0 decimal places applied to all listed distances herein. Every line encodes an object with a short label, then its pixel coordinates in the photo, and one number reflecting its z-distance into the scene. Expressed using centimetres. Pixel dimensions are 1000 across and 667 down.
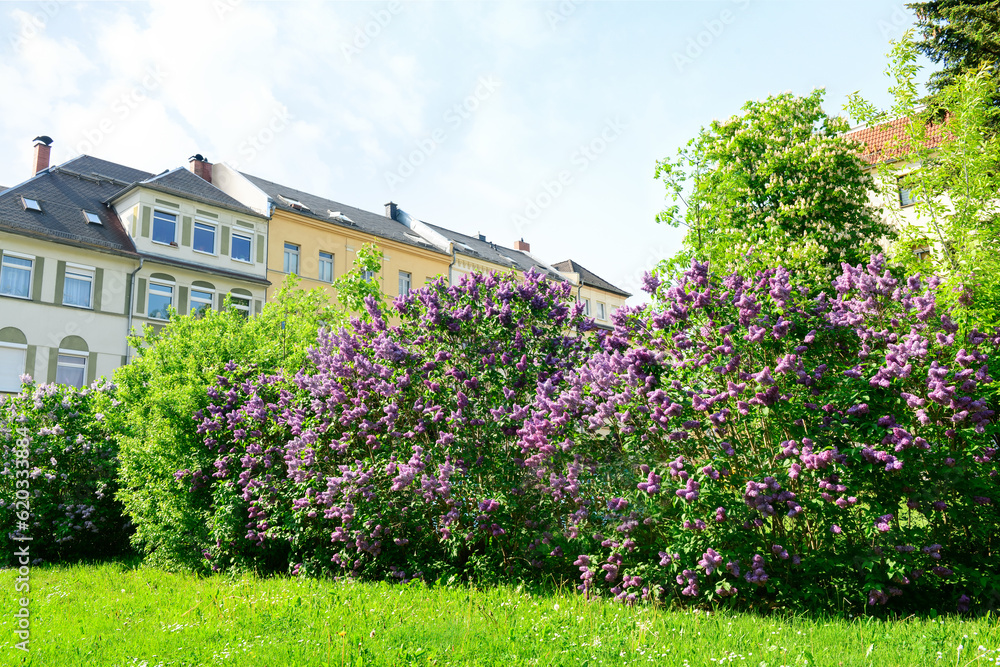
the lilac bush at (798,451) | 563
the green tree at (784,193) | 1365
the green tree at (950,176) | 678
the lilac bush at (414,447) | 716
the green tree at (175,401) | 986
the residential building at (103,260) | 2405
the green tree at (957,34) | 1532
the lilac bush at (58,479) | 1189
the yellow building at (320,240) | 3133
